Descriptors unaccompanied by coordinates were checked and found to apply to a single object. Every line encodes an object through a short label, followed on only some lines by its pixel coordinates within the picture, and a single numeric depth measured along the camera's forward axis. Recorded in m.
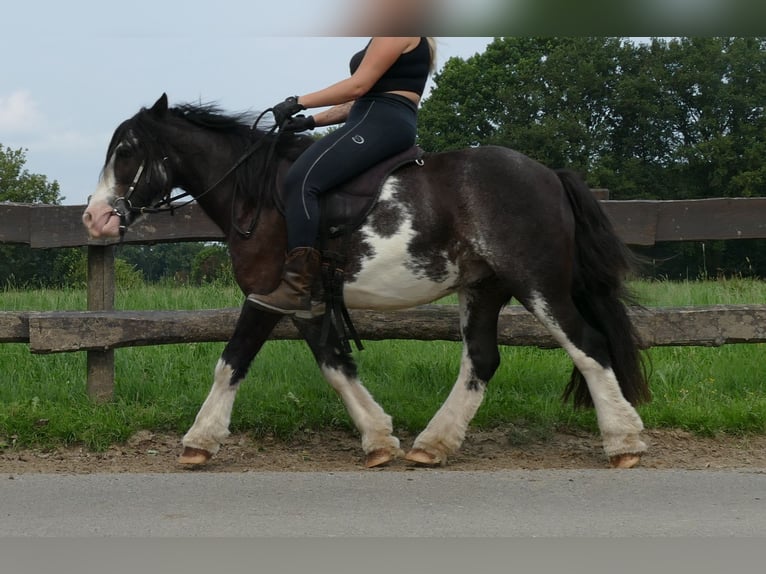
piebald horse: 4.95
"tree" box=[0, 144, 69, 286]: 49.62
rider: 4.84
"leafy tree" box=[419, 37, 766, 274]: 40.03
